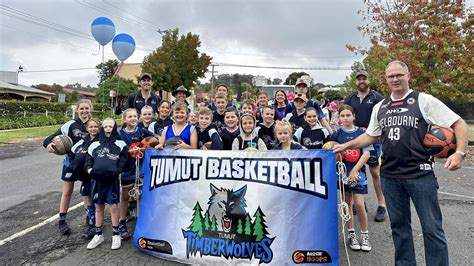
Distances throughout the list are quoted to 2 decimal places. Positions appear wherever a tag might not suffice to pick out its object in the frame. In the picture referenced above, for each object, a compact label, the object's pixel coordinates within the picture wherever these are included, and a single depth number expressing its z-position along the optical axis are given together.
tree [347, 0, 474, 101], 12.05
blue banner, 2.94
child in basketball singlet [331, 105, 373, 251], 3.56
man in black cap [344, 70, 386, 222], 4.59
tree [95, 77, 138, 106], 29.39
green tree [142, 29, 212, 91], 24.39
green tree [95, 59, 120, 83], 70.65
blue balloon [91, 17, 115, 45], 10.70
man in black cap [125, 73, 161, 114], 5.61
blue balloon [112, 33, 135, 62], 10.66
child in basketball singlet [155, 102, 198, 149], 3.91
